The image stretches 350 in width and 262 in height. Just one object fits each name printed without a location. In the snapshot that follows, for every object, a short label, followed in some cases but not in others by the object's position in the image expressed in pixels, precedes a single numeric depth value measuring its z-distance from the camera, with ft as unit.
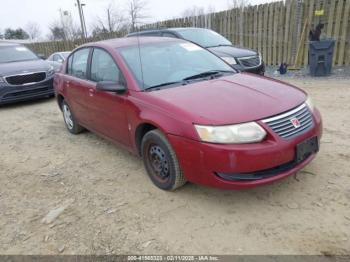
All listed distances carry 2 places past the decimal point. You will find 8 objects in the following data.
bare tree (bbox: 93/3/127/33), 75.77
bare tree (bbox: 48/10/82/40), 111.82
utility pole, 80.71
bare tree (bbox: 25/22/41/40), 185.42
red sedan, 9.39
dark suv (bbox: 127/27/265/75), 26.13
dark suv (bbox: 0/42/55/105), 26.55
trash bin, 29.94
